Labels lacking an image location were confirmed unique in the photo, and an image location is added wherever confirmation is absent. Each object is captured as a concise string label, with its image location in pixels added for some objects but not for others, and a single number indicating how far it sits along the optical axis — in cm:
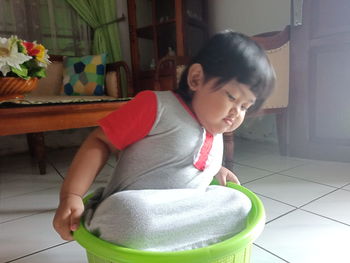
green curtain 204
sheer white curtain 178
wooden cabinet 185
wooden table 94
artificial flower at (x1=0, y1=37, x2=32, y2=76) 98
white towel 40
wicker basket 104
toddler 43
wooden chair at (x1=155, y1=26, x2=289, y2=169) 130
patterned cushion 173
